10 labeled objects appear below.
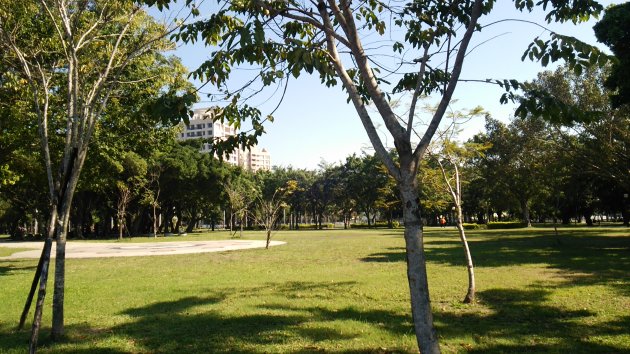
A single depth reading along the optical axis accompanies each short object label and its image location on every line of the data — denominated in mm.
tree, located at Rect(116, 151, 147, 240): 36312
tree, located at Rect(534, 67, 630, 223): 22016
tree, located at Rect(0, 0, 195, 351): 6547
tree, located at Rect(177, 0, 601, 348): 3785
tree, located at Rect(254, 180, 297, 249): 25878
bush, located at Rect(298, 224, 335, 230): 81688
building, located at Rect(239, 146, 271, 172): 157962
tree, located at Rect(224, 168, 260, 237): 41844
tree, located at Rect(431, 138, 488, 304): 9188
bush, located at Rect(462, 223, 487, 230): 56462
